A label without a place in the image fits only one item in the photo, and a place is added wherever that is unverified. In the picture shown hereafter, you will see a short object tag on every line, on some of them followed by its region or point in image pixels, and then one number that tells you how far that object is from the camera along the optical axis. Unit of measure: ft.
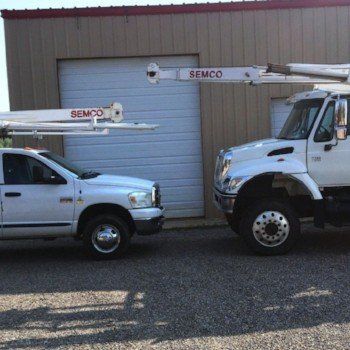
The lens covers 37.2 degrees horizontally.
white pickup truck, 26.18
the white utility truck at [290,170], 25.94
